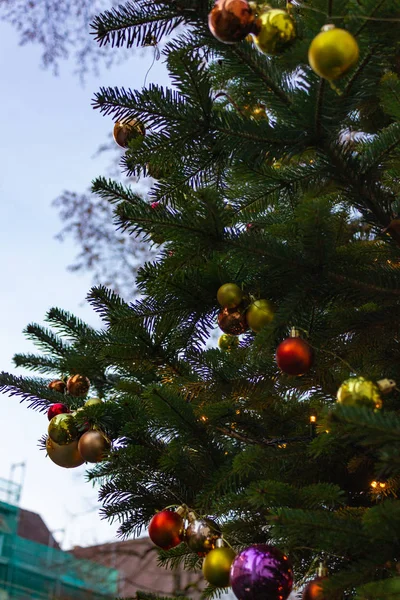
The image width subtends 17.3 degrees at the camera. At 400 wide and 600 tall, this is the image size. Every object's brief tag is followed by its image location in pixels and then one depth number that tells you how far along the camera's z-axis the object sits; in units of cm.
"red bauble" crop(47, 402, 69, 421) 268
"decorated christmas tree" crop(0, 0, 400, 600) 212
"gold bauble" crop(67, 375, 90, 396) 273
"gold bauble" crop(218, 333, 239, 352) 288
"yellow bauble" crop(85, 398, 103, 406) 259
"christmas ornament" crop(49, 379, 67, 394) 287
